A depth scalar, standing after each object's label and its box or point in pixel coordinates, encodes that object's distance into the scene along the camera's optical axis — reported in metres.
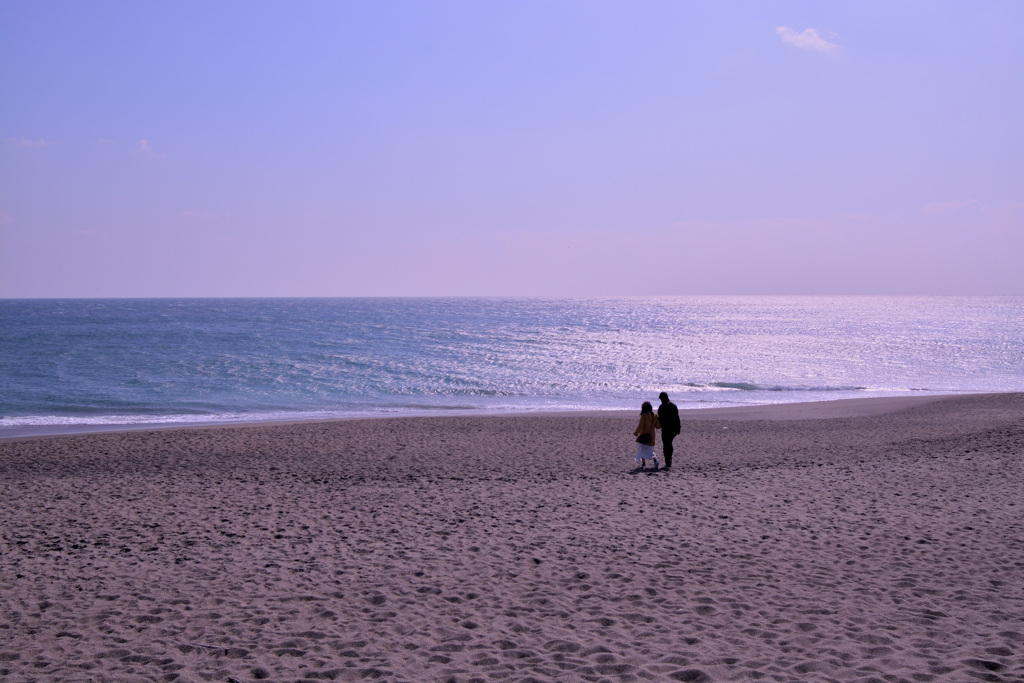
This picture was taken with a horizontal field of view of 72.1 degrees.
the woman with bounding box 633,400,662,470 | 13.64
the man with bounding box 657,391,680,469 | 14.02
